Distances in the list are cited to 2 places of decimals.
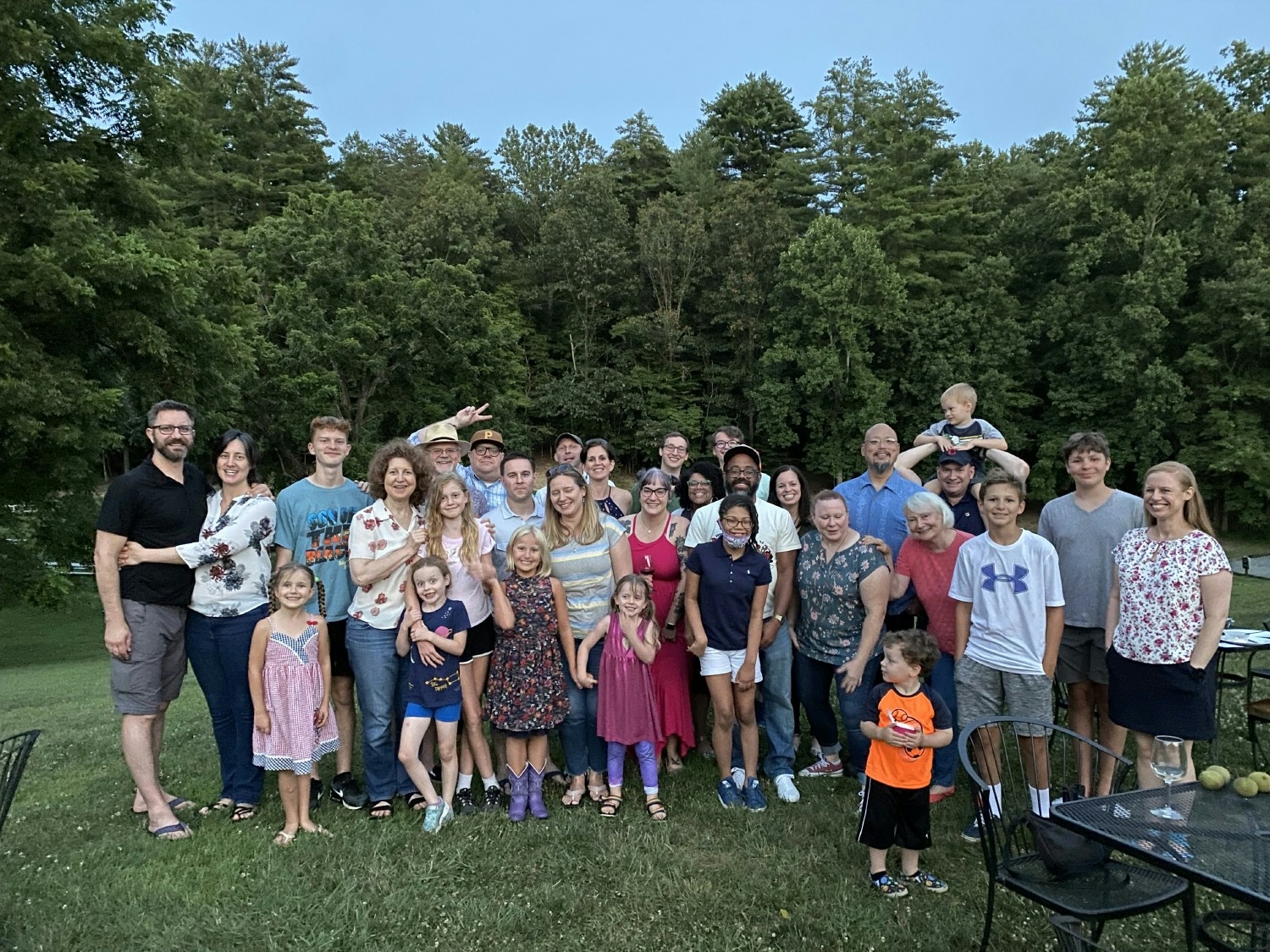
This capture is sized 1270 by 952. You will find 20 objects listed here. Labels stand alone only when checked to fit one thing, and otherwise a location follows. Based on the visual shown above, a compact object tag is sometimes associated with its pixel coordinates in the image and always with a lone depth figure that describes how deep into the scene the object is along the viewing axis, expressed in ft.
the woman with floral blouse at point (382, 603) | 13.42
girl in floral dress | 13.75
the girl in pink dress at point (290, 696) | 12.76
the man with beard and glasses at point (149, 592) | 12.69
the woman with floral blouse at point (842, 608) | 14.32
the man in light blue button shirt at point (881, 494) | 16.49
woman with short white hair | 14.10
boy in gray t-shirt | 13.74
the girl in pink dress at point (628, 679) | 14.06
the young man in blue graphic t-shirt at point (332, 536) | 13.85
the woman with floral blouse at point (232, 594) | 13.25
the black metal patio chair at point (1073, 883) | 8.48
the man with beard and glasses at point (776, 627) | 15.11
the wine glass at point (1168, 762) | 8.52
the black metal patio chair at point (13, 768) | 9.34
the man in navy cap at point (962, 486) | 16.67
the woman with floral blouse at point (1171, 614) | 11.89
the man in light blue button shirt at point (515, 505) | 15.72
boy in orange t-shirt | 11.24
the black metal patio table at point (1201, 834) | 7.23
